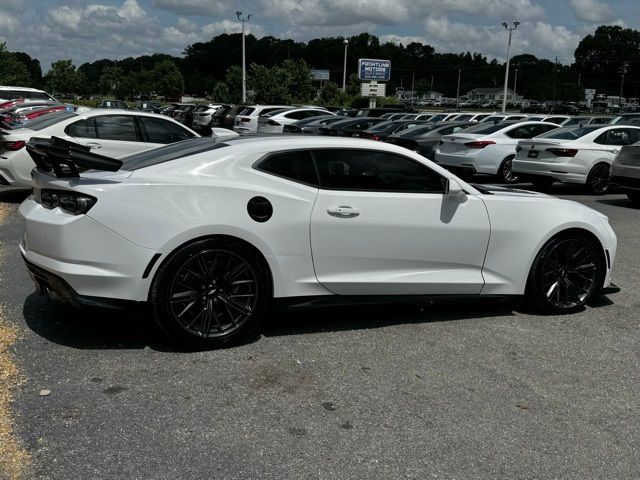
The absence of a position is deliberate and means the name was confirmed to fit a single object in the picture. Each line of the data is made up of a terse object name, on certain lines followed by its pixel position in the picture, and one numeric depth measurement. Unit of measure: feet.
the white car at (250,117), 80.94
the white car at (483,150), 49.29
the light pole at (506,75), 145.73
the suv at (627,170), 39.40
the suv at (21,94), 82.79
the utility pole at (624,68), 456.16
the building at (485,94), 539.29
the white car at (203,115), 100.80
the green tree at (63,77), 296.71
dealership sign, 137.59
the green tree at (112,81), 314.14
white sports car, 13.70
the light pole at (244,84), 161.06
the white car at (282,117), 74.54
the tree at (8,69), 169.89
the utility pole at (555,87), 365.51
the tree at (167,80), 314.55
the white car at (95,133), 33.71
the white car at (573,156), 44.60
